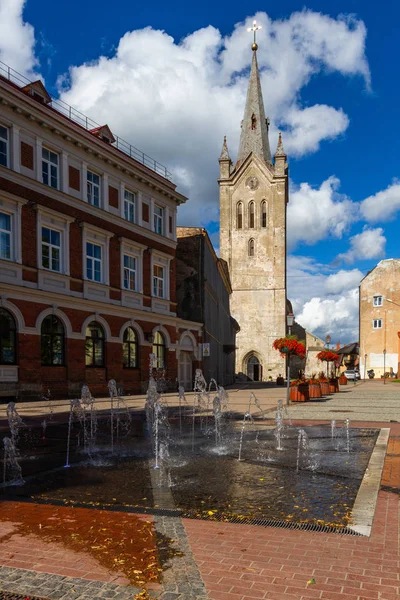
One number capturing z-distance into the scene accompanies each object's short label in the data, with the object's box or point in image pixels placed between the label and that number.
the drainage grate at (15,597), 3.55
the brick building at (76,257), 21.72
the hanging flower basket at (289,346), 23.64
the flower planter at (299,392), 23.78
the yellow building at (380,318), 65.94
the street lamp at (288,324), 21.78
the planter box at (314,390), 26.22
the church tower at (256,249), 65.81
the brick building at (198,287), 35.97
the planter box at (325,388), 29.17
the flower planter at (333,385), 32.36
